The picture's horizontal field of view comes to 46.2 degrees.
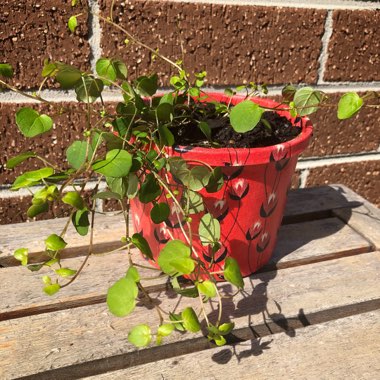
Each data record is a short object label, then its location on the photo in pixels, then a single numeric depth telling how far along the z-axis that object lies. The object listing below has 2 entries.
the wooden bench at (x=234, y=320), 0.54
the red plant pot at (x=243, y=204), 0.58
